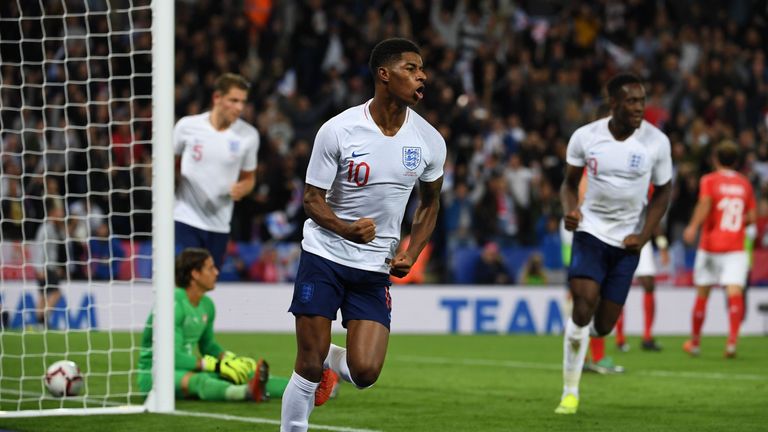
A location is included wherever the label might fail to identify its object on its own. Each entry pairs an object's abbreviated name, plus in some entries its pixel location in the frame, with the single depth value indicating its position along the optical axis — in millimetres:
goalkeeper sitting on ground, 19031
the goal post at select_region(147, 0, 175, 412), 17516
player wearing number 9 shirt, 18172
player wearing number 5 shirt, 21187
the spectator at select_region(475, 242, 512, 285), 38625
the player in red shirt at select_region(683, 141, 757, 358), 29266
